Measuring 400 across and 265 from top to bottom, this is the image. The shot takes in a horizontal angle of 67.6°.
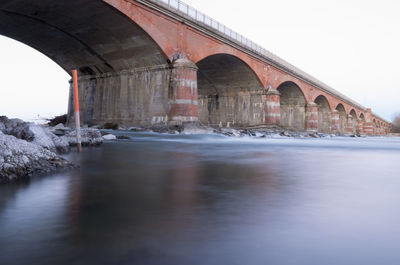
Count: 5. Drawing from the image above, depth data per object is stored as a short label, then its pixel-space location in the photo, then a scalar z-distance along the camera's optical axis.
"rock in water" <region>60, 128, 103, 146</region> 9.98
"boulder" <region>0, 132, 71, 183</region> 4.23
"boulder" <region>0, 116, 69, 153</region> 6.92
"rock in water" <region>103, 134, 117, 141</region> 13.92
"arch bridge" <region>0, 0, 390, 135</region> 15.91
